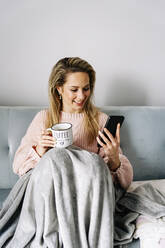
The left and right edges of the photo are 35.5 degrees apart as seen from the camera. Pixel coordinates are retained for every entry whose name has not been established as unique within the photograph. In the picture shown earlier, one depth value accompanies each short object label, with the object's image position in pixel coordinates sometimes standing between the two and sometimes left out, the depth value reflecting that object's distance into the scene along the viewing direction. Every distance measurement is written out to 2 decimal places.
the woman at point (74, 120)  1.10
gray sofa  1.29
